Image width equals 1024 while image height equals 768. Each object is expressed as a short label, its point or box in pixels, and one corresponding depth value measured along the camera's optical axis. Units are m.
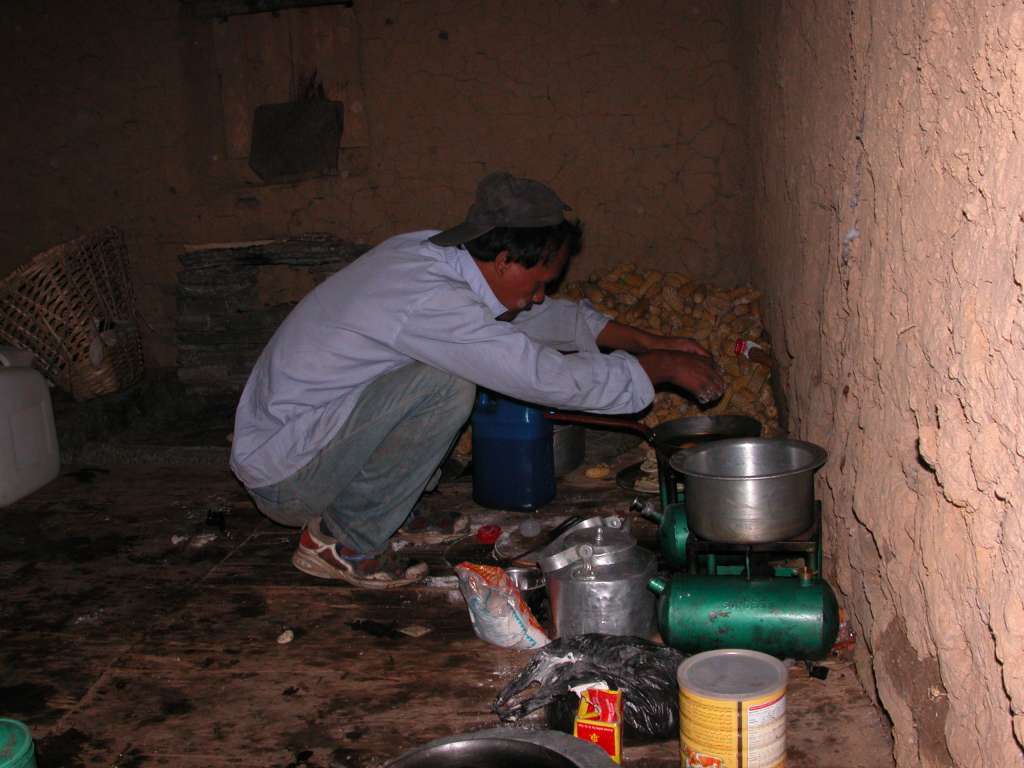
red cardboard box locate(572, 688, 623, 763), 2.20
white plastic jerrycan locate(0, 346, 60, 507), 4.37
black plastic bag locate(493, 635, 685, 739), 2.38
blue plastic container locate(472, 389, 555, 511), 3.84
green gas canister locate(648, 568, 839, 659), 2.55
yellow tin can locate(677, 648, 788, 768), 1.98
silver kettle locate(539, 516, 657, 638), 2.77
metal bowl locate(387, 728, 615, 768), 1.99
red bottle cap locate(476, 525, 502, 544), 3.64
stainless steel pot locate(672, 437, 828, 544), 2.59
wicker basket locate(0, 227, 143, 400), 5.05
